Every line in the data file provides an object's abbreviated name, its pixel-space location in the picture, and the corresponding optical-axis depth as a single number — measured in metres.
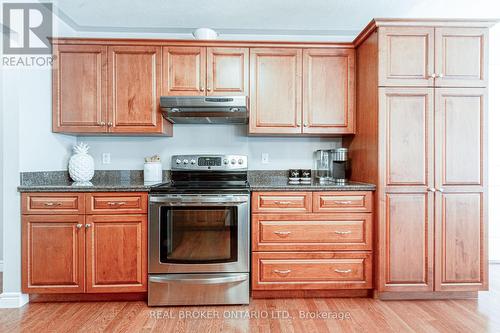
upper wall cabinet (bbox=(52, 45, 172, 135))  2.68
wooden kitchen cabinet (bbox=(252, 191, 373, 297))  2.40
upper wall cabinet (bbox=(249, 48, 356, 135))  2.75
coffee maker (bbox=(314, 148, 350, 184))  2.88
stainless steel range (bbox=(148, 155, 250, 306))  2.32
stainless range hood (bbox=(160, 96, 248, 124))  2.54
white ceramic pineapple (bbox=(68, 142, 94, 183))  2.80
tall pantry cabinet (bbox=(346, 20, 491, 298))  2.36
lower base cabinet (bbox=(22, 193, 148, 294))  2.30
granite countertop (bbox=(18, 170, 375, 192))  2.31
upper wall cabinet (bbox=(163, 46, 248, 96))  2.72
